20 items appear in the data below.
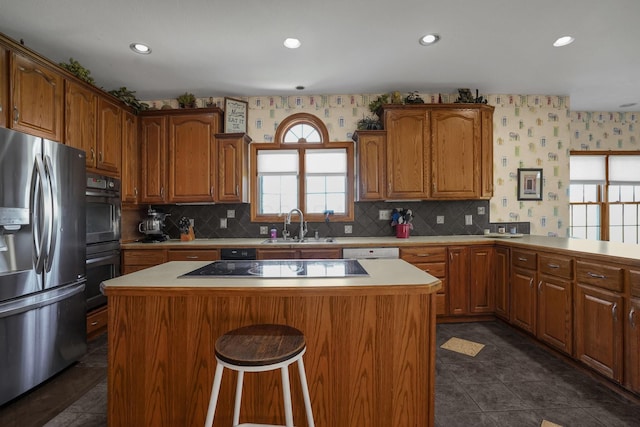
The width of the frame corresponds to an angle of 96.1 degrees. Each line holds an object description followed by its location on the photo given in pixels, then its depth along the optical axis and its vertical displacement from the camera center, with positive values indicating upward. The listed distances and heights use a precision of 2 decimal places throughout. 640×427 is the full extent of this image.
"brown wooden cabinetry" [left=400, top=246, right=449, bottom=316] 3.06 -0.51
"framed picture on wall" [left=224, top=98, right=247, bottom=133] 3.58 +1.23
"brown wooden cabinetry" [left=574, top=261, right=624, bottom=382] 1.86 -0.72
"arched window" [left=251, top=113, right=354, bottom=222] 3.70 +0.50
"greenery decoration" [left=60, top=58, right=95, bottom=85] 2.58 +1.31
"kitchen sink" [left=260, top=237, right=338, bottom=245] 3.12 -0.32
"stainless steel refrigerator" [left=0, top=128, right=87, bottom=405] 1.78 -0.32
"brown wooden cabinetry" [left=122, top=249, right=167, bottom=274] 3.10 -0.48
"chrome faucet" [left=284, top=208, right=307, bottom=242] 3.40 -0.16
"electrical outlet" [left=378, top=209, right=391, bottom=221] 3.68 -0.01
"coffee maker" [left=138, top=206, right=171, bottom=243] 3.40 -0.17
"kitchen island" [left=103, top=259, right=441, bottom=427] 1.36 -0.70
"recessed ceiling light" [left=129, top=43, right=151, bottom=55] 2.53 +1.48
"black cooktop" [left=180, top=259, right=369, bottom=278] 1.48 -0.32
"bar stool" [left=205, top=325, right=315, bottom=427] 1.00 -0.50
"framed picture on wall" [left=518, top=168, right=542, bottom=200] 3.66 +0.37
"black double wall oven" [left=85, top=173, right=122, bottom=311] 2.58 -0.19
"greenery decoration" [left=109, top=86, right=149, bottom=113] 3.27 +1.34
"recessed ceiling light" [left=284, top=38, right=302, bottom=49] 2.49 +1.50
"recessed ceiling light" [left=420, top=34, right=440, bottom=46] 2.45 +1.51
